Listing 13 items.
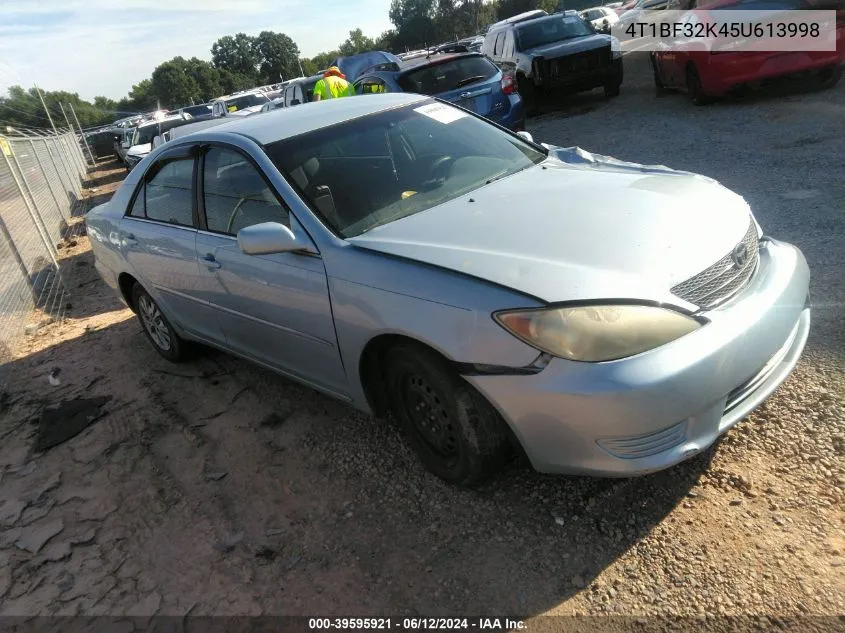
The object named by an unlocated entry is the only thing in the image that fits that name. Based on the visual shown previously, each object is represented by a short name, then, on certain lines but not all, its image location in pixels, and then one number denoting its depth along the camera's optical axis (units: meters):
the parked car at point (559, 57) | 11.98
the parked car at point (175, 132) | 8.15
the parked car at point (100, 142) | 34.06
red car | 8.68
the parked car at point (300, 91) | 14.57
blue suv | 8.81
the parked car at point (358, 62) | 17.24
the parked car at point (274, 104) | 15.38
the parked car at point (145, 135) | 16.38
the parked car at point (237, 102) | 19.53
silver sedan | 2.27
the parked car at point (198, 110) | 25.67
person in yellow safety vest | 9.55
